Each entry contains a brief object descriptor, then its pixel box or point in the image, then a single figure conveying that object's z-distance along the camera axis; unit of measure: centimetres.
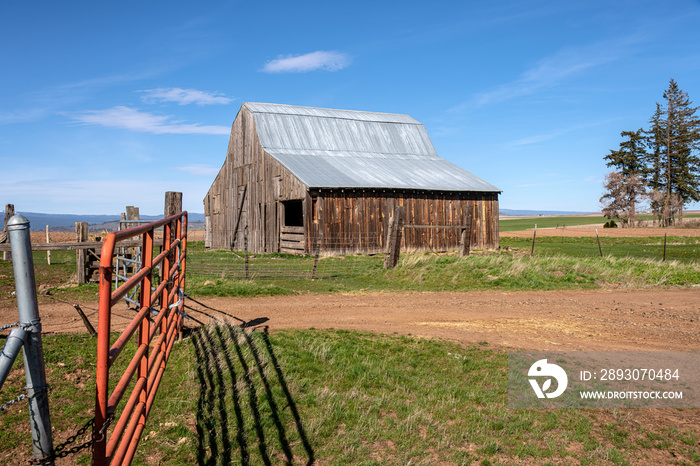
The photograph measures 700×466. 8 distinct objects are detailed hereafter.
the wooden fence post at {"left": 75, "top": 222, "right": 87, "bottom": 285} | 1450
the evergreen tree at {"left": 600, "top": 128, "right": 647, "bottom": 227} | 6731
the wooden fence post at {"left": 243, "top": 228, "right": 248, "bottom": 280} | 1621
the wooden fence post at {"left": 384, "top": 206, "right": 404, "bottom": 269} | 1772
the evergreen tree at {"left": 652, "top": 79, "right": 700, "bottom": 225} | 6638
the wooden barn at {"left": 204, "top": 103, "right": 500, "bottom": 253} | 2567
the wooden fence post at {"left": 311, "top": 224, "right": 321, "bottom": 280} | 2498
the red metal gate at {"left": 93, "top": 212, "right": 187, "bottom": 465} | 264
